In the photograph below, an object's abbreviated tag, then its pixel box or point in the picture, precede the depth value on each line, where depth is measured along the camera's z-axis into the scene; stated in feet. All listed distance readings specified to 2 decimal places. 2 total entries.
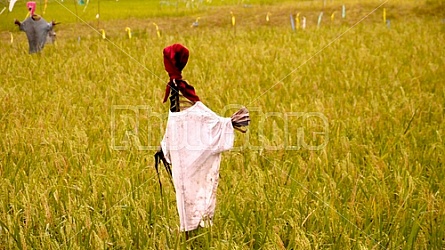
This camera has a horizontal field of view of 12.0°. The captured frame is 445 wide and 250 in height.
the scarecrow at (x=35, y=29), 77.07
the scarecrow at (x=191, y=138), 35.07
